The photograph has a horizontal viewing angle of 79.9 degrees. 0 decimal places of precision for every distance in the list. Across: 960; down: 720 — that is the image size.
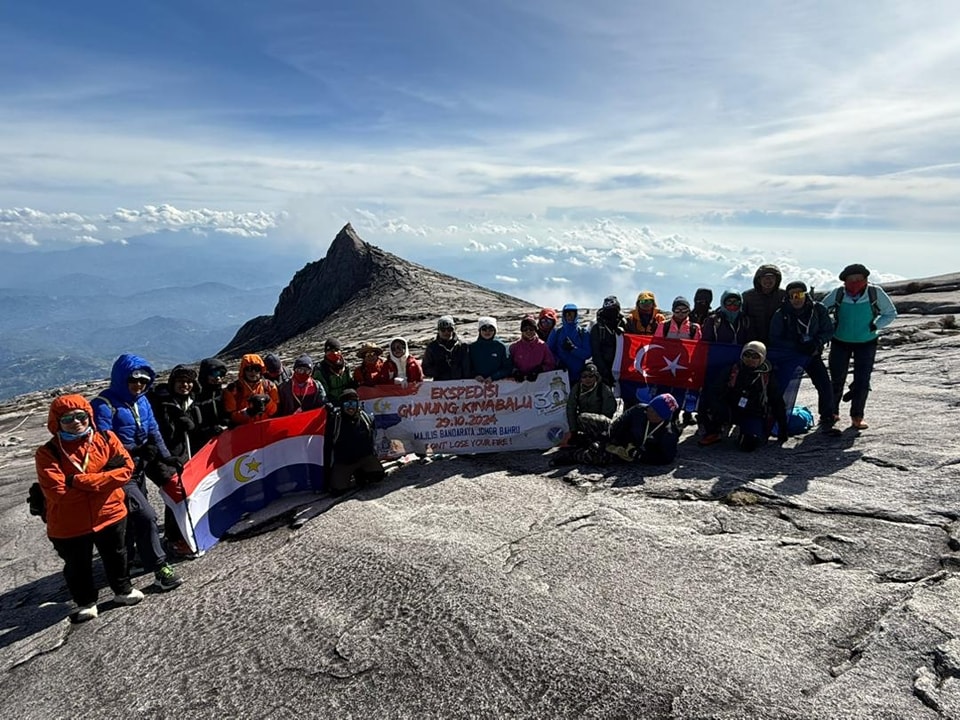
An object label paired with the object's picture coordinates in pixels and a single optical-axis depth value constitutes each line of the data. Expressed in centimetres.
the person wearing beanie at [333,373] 1100
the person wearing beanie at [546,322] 1247
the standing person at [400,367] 1178
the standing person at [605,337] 1212
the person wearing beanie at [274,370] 1063
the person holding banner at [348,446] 1026
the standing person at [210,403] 945
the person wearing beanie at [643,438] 1004
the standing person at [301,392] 1054
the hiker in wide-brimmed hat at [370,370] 1172
